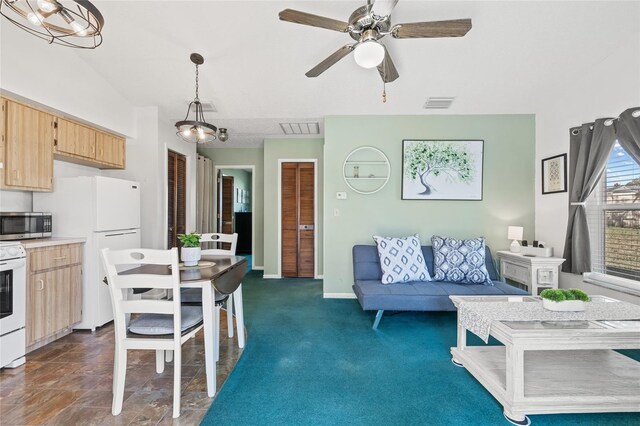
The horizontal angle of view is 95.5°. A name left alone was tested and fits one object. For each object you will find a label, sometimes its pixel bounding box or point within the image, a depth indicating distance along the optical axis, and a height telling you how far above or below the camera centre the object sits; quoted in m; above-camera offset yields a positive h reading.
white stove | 2.01 -0.65
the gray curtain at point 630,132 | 2.30 +0.67
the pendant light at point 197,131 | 2.46 +0.71
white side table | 2.98 -0.60
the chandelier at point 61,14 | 1.47 +1.04
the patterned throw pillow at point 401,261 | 3.07 -0.51
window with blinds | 2.49 -0.04
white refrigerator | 2.72 -0.07
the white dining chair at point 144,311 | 1.55 -0.57
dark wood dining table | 1.71 -0.44
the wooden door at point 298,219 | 4.99 -0.10
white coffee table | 1.56 -0.98
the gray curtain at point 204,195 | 4.98 +0.33
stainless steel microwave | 2.36 -0.11
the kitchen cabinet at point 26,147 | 2.34 +0.56
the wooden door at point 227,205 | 6.70 +0.19
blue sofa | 2.70 -0.76
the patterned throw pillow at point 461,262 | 3.03 -0.52
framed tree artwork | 3.66 +0.56
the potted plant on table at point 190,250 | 2.07 -0.26
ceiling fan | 1.68 +1.15
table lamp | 3.39 -0.27
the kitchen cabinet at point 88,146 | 2.86 +0.73
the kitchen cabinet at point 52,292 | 2.28 -0.67
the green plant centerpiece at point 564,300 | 1.88 -0.57
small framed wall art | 3.15 +0.45
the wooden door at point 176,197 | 4.09 +0.24
